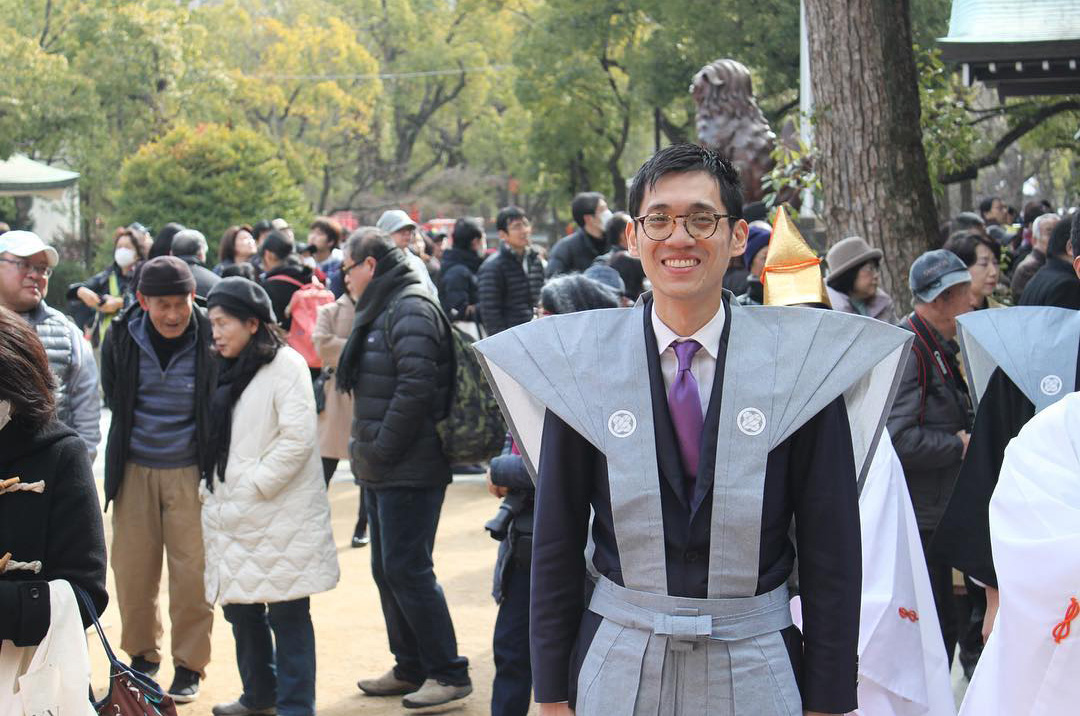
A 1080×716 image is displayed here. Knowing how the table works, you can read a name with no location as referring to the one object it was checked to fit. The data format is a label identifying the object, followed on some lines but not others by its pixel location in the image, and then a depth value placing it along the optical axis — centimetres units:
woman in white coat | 540
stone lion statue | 1216
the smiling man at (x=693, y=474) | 269
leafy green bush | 2600
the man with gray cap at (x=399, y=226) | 947
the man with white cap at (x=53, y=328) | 584
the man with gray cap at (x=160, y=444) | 591
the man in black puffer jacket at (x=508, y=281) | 1041
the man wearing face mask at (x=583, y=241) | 1045
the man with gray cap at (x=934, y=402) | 527
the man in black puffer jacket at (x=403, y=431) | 567
